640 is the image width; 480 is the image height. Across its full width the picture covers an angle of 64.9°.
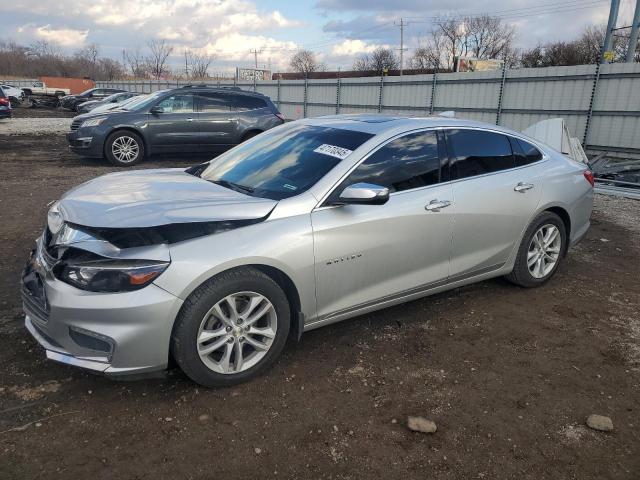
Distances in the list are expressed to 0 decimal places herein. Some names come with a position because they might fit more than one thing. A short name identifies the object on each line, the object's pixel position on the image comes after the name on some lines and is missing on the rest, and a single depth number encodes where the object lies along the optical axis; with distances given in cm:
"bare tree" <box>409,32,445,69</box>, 7052
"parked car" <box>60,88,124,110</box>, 2905
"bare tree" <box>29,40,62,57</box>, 9725
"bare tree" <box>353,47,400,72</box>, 7250
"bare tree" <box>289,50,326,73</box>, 9275
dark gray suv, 1109
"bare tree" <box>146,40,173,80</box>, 8236
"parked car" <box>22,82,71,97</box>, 4348
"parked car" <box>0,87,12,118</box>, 2138
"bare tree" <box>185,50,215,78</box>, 7840
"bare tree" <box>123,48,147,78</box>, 8581
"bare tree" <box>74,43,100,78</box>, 9111
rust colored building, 6178
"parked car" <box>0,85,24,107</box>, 3906
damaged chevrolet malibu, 272
